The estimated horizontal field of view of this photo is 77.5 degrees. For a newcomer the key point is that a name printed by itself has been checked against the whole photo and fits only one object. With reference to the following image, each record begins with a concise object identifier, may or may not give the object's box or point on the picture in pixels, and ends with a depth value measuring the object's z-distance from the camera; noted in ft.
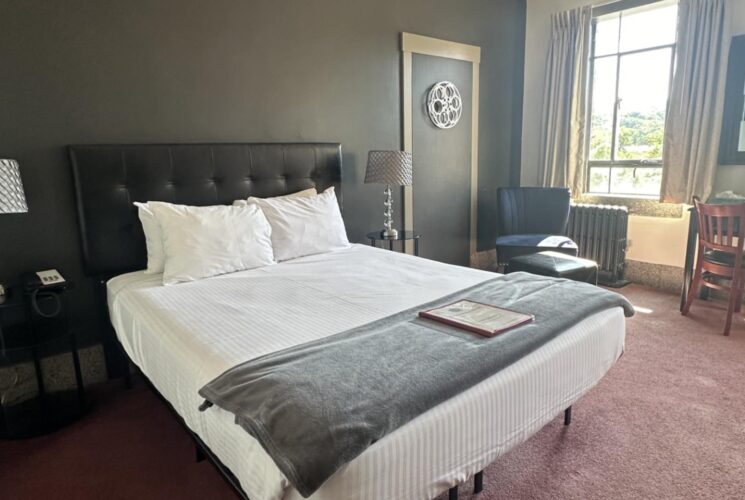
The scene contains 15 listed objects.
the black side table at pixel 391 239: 11.71
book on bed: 5.32
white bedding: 3.90
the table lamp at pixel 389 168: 11.27
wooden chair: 10.04
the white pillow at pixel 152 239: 8.20
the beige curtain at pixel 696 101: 11.85
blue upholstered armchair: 13.64
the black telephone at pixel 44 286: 7.06
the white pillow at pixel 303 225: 9.38
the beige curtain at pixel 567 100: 14.38
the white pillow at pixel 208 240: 7.89
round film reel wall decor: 13.44
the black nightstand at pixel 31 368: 7.00
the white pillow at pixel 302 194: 10.28
